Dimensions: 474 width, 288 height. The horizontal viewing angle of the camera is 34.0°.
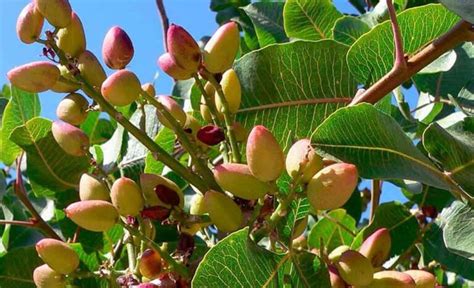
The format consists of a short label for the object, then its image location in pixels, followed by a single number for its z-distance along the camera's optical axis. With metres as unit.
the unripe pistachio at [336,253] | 0.99
